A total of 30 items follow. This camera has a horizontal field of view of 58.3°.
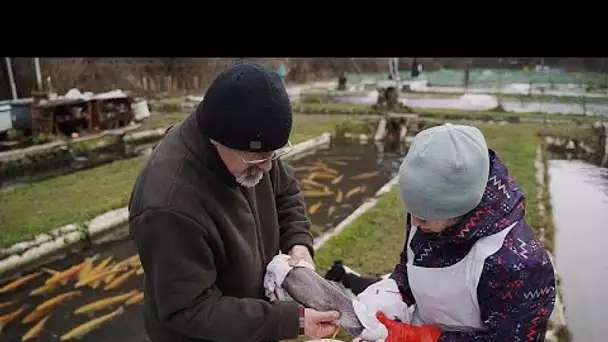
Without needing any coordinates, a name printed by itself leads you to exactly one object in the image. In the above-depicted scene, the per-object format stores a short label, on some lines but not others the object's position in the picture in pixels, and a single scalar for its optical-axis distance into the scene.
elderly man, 1.21
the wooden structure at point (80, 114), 7.34
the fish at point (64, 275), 3.91
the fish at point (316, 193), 5.72
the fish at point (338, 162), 7.14
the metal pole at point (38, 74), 7.56
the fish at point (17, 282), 3.82
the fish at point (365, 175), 6.48
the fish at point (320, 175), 6.43
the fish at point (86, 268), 3.96
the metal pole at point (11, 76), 7.05
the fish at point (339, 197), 5.58
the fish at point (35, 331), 3.25
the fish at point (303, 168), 6.83
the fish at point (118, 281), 3.79
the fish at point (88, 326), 3.22
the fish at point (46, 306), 3.45
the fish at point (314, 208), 5.27
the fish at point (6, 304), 3.61
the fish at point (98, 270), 3.84
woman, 1.20
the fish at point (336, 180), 6.25
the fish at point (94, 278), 3.86
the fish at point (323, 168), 6.69
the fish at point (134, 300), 3.57
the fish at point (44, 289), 3.76
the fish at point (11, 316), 3.42
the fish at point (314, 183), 6.00
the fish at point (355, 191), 5.80
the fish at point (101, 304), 3.49
